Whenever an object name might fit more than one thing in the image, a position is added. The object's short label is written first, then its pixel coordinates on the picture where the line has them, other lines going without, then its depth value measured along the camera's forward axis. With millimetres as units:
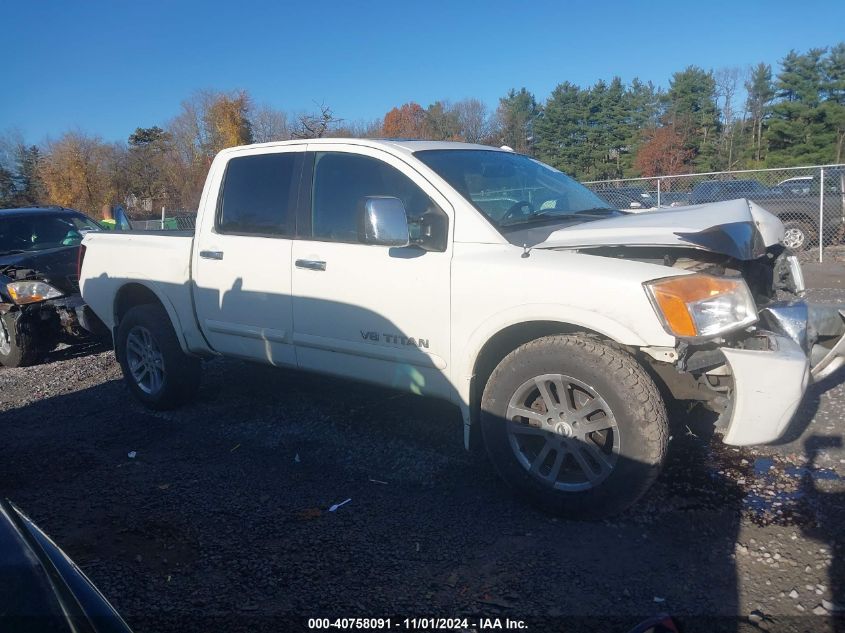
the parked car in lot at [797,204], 13684
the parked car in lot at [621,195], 14109
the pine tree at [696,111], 41469
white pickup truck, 3057
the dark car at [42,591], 1276
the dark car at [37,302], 7219
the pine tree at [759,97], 41819
